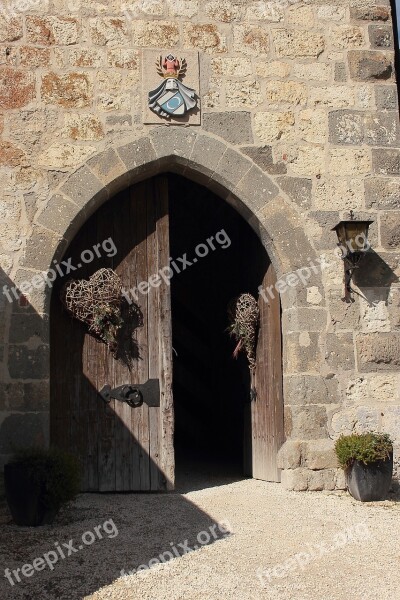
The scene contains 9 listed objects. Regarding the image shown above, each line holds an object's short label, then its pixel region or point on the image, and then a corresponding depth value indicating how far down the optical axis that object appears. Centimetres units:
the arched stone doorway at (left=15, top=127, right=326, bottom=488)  491
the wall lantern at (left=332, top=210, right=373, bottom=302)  499
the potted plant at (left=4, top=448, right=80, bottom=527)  399
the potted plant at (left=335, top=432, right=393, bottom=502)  458
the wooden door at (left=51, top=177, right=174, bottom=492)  499
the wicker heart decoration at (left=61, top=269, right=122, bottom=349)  493
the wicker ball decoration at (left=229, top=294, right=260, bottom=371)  551
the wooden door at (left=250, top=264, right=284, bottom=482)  521
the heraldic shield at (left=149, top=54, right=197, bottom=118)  509
